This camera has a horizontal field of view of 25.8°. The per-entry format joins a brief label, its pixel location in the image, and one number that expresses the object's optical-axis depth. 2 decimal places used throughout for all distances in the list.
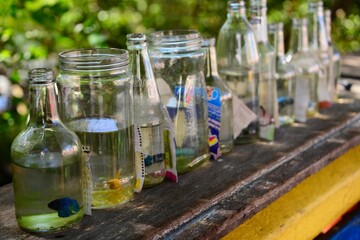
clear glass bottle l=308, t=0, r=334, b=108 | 1.36
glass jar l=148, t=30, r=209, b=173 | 1.02
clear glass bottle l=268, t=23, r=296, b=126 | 1.27
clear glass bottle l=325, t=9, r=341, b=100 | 1.40
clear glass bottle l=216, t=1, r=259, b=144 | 1.15
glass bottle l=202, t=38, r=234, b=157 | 1.08
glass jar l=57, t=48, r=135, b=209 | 0.91
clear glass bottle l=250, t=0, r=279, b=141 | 1.19
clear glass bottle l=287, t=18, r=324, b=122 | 1.27
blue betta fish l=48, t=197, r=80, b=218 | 0.85
